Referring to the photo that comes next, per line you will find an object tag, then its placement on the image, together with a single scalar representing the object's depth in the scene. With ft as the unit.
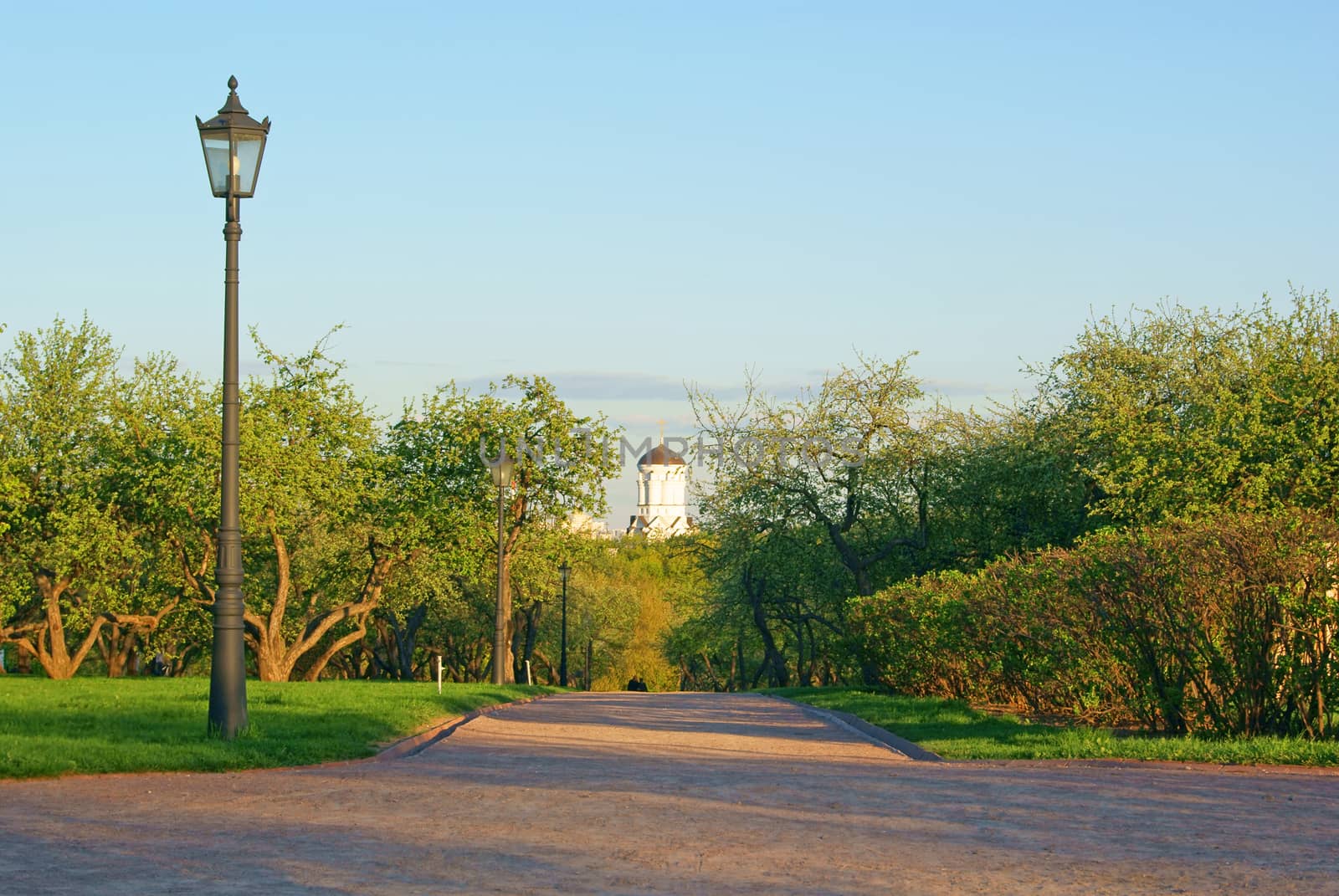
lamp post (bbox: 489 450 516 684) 115.03
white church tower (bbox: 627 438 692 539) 614.34
